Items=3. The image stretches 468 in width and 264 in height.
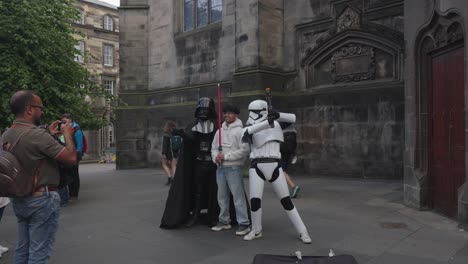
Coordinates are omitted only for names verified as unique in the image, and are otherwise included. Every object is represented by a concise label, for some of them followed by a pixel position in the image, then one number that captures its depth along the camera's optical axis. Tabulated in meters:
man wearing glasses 3.24
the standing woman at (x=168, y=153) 10.81
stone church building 6.63
